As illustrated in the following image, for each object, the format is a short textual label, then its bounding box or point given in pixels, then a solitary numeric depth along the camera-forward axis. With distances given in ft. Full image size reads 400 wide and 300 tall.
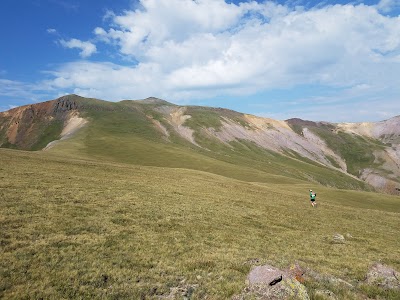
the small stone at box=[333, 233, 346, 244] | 108.51
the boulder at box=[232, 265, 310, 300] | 53.47
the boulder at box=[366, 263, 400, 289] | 64.59
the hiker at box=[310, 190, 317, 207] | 178.76
